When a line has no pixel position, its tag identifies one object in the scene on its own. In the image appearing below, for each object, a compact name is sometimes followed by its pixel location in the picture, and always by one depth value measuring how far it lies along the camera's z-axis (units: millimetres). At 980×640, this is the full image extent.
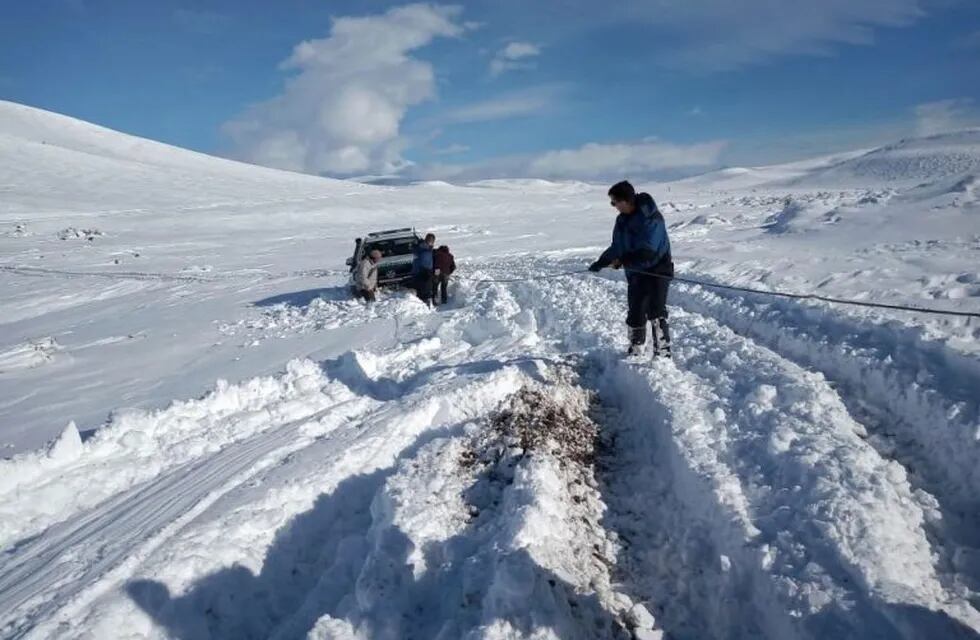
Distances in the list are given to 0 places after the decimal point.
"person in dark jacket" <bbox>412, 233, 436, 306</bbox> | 12805
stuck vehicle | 14055
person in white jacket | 13258
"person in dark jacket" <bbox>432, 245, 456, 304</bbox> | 13305
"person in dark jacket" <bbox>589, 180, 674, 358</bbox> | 6766
